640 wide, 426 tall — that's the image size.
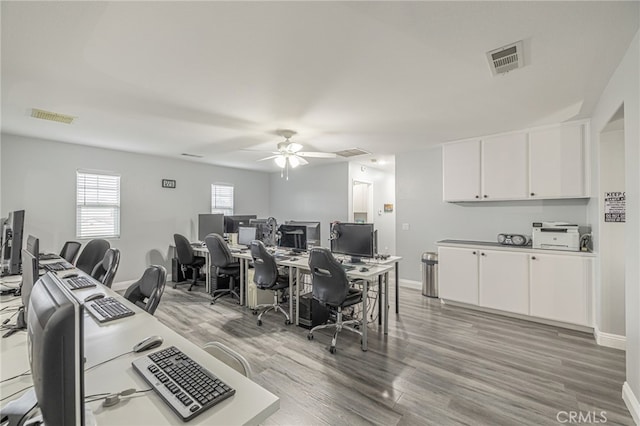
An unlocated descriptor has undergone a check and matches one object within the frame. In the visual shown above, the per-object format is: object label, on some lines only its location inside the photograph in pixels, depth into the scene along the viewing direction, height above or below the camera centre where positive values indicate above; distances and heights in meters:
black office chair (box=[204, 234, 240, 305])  4.22 -0.75
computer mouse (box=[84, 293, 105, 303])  1.90 -0.58
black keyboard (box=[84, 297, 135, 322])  1.63 -0.60
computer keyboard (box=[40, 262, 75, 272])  2.76 -0.54
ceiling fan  3.98 +0.91
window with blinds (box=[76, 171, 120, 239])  4.79 +0.16
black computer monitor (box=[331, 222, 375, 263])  3.36 -0.32
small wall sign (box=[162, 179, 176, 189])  5.75 +0.66
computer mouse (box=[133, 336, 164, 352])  1.28 -0.62
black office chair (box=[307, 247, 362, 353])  2.81 -0.74
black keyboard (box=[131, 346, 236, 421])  0.90 -0.62
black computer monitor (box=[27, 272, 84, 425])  0.58 -0.33
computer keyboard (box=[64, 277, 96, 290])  2.21 -0.57
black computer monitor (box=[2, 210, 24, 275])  1.94 -0.20
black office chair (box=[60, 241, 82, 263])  3.67 -0.51
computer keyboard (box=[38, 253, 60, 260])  3.44 -0.55
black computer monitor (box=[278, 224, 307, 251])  4.03 -0.34
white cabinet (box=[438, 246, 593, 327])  3.33 -0.90
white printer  3.44 -0.27
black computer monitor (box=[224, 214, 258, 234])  5.71 -0.16
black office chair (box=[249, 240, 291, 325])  3.47 -0.75
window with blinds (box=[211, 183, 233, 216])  6.70 +0.39
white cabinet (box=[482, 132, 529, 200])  3.88 +0.70
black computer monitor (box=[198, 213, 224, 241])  5.64 -0.20
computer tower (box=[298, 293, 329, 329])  3.41 -1.24
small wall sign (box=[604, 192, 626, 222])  2.85 +0.10
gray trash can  4.66 -1.02
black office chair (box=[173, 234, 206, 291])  5.08 -0.76
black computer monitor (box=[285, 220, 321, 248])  3.92 -0.28
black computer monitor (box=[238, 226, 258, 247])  4.77 -0.36
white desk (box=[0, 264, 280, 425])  0.88 -0.64
